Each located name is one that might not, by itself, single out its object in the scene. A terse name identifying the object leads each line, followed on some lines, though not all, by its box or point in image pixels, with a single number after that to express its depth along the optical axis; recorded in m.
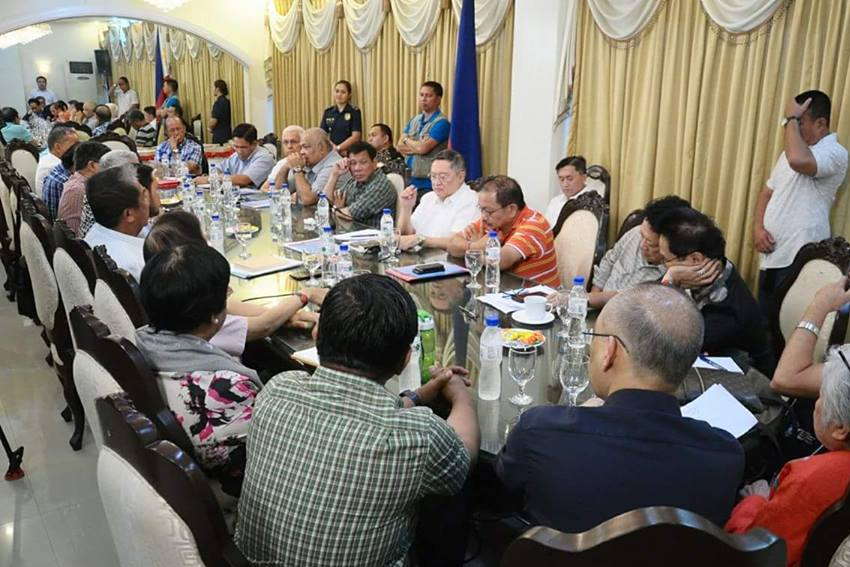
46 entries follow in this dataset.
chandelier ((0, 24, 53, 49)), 11.50
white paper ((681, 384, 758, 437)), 1.66
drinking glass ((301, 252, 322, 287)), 2.87
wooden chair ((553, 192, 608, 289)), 3.37
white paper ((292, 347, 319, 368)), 2.04
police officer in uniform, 6.96
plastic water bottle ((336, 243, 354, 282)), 2.81
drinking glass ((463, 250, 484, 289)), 2.76
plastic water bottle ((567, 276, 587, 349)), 2.16
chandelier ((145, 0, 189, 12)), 7.32
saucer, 2.33
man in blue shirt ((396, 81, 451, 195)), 5.51
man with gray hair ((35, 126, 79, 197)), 5.19
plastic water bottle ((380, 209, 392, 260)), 3.23
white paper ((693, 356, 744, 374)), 1.98
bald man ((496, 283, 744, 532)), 1.16
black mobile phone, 2.90
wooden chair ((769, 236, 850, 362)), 2.47
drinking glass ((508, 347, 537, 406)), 1.75
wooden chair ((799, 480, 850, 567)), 1.05
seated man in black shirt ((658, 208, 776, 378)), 2.23
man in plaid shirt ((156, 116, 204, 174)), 6.19
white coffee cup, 2.36
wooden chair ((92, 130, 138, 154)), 6.59
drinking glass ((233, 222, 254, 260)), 3.59
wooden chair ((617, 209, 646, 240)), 3.30
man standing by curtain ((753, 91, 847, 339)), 3.26
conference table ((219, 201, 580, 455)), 1.75
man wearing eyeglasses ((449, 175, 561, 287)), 2.97
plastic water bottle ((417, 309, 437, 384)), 1.90
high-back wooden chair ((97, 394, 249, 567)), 0.98
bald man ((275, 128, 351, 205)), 4.67
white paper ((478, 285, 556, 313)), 2.47
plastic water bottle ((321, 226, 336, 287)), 2.85
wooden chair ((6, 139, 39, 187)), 6.16
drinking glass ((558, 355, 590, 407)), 1.78
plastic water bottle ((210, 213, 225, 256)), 3.34
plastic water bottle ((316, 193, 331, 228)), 3.86
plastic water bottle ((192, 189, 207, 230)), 4.08
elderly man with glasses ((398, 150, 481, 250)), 3.66
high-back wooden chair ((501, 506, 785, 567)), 0.82
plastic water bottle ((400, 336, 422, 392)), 1.86
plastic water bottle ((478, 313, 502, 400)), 1.81
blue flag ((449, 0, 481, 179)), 4.97
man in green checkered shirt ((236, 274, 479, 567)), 1.18
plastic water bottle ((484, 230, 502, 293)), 2.76
